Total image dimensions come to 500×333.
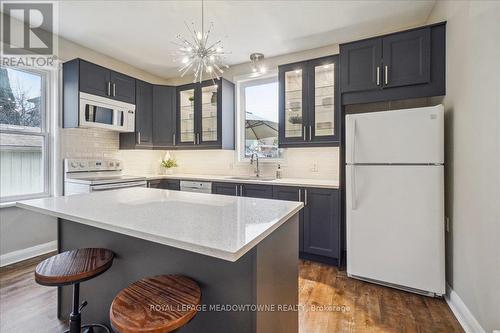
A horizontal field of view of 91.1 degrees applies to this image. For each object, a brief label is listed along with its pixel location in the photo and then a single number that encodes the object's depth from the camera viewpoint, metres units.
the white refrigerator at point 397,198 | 2.07
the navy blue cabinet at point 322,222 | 2.68
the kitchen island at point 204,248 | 1.05
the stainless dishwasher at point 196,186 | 3.47
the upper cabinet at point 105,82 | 3.05
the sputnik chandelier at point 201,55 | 1.96
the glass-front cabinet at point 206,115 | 3.73
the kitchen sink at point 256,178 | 3.58
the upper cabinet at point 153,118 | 3.82
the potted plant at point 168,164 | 4.32
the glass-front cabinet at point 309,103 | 2.93
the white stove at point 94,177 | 2.99
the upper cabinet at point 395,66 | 2.28
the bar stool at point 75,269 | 1.24
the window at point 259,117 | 3.70
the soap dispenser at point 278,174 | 3.52
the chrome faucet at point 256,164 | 3.67
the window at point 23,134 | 2.79
